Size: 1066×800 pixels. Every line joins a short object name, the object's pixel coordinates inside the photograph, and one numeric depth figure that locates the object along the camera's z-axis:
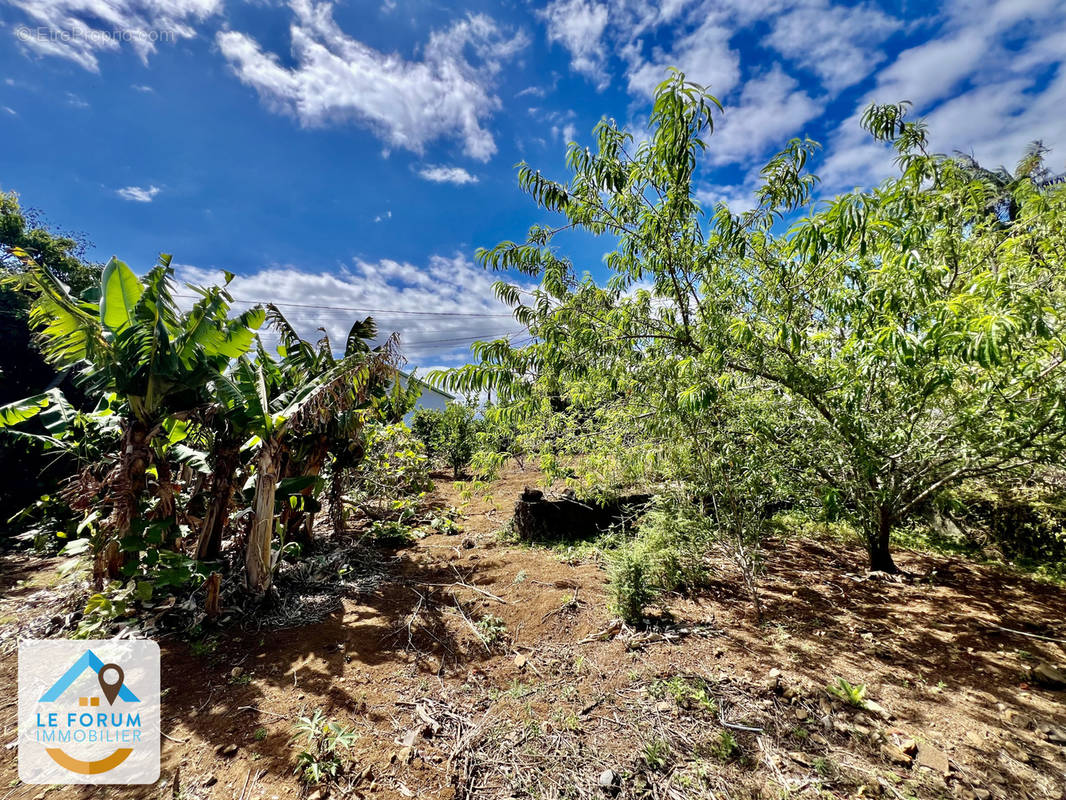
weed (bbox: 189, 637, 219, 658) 3.25
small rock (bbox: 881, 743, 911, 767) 2.07
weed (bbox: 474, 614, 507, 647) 3.48
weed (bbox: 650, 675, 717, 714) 2.49
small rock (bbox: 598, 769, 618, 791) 2.01
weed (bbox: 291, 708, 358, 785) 2.09
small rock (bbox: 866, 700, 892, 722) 2.39
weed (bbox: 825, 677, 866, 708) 2.47
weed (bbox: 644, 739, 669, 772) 2.11
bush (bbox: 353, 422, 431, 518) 6.84
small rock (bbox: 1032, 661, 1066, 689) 2.62
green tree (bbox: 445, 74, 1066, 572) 2.55
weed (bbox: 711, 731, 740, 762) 2.15
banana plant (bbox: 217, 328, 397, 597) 3.74
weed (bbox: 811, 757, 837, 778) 2.03
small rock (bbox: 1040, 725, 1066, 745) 2.18
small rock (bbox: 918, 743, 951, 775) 2.04
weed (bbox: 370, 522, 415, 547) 6.22
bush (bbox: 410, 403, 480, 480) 12.03
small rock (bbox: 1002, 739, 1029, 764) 2.09
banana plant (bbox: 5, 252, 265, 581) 3.38
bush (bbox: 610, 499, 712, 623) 3.74
